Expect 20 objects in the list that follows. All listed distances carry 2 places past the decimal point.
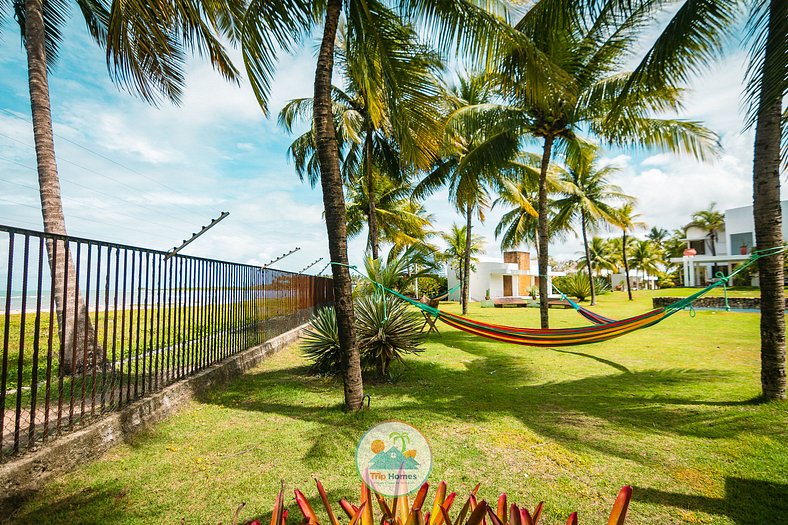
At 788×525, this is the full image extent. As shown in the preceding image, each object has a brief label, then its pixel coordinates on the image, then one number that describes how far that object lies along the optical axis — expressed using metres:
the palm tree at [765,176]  4.07
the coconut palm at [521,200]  12.89
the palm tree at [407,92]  4.80
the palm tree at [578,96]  4.88
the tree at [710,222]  39.75
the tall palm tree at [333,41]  4.30
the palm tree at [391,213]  18.97
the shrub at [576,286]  23.94
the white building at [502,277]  31.98
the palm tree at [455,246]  30.12
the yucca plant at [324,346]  5.82
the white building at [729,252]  28.19
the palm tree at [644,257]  40.58
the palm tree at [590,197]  20.62
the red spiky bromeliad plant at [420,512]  0.94
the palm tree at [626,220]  20.54
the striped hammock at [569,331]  4.62
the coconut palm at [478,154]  9.41
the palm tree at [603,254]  38.94
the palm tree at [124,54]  4.32
